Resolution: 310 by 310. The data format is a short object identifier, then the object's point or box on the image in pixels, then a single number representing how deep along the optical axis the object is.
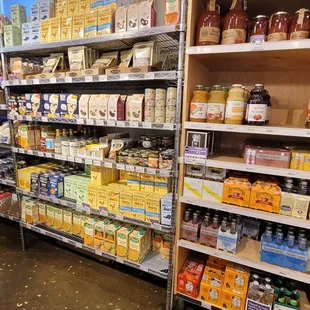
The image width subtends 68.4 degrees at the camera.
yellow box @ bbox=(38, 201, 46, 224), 2.29
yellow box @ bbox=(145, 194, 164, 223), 1.66
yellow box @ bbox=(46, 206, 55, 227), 2.23
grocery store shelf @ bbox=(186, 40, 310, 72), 1.13
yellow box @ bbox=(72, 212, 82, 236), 2.09
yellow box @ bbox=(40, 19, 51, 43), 1.84
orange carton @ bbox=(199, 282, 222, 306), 1.50
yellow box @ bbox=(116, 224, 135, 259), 1.81
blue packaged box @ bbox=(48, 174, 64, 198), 2.08
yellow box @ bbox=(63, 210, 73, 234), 2.14
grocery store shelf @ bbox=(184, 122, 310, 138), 1.16
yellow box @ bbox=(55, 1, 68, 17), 1.82
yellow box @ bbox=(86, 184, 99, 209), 1.88
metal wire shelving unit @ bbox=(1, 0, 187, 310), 1.43
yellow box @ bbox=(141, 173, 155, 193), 1.75
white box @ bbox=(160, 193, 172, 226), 1.61
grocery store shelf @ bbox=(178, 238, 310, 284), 1.29
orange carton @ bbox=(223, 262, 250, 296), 1.43
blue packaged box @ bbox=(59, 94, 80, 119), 1.87
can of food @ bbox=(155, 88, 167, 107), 1.53
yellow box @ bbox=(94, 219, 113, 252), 1.92
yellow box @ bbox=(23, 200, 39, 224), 2.29
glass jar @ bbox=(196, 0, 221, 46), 1.29
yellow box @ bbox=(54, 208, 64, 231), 2.19
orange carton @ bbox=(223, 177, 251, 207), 1.36
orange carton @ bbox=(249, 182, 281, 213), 1.30
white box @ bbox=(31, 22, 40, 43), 1.93
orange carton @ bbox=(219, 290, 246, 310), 1.43
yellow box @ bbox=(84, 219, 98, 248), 1.96
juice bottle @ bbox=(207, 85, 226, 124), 1.34
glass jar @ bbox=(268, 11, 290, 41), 1.18
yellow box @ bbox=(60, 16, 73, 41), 1.77
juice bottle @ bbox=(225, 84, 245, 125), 1.29
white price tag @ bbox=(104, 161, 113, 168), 1.75
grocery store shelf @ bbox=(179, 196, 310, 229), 1.24
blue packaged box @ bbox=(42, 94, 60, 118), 1.96
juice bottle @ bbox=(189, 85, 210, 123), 1.36
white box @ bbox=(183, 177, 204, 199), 1.48
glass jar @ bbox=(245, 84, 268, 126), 1.26
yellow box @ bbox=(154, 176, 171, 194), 1.71
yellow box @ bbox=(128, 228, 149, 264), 1.76
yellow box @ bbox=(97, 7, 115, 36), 1.62
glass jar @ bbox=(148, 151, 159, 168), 1.60
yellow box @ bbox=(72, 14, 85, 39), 1.72
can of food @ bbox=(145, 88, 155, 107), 1.56
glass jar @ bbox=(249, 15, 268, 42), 1.25
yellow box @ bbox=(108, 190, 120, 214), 1.80
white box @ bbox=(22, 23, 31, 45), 1.96
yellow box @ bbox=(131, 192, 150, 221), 1.70
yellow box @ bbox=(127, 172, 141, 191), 1.81
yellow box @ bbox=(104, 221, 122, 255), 1.87
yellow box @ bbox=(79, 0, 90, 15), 1.74
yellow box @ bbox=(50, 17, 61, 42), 1.80
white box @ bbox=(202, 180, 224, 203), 1.44
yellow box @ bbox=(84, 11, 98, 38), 1.67
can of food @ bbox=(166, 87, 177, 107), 1.48
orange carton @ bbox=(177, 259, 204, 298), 1.57
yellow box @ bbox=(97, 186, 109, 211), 1.83
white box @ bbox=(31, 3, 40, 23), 1.96
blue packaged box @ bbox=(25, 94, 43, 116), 2.04
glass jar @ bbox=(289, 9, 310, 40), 1.12
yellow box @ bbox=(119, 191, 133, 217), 1.75
